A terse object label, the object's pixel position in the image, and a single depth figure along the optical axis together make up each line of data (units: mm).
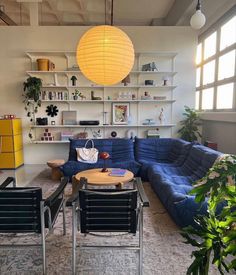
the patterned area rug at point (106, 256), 1879
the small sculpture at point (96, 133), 5536
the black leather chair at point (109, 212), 1708
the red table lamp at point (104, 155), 3212
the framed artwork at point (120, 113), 5457
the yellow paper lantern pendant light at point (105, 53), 2475
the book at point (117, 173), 3174
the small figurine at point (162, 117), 5523
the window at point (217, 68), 4286
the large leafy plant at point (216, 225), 1055
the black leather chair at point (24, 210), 1709
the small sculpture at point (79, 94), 5361
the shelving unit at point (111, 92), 5293
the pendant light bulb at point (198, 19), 3230
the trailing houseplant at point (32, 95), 4988
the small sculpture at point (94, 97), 5328
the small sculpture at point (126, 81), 5293
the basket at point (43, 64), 5078
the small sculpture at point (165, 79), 5354
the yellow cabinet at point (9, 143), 4938
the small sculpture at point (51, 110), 5414
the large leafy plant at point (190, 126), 5188
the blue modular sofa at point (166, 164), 2430
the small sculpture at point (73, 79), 5250
